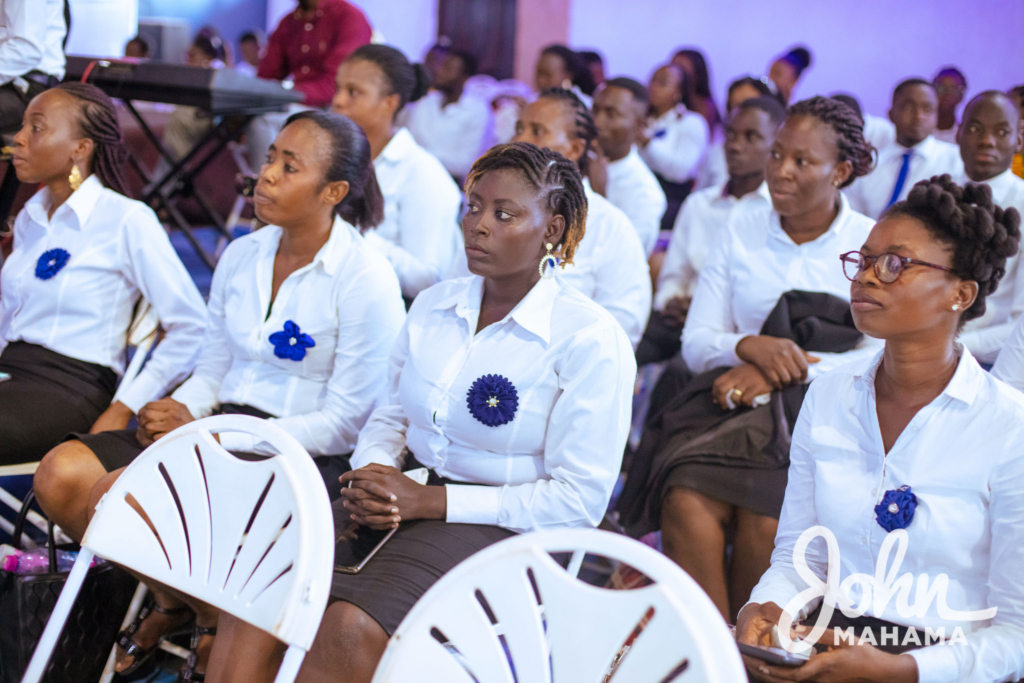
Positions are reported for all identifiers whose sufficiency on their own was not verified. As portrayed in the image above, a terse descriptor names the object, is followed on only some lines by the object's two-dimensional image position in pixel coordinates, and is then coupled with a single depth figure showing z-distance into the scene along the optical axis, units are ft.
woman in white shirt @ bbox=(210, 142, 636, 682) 5.72
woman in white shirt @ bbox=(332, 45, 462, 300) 10.90
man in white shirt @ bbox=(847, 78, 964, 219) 13.73
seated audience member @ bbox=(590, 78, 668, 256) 13.24
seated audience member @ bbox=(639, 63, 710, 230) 16.76
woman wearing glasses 5.14
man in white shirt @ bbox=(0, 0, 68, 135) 10.80
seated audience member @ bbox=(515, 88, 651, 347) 10.12
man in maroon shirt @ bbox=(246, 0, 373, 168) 15.47
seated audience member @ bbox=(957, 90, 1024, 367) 10.33
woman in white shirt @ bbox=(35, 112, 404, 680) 7.65
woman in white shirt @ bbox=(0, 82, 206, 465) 8.50
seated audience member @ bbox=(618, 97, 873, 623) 7.65
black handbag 6.37
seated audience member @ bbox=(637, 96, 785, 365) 11.50
